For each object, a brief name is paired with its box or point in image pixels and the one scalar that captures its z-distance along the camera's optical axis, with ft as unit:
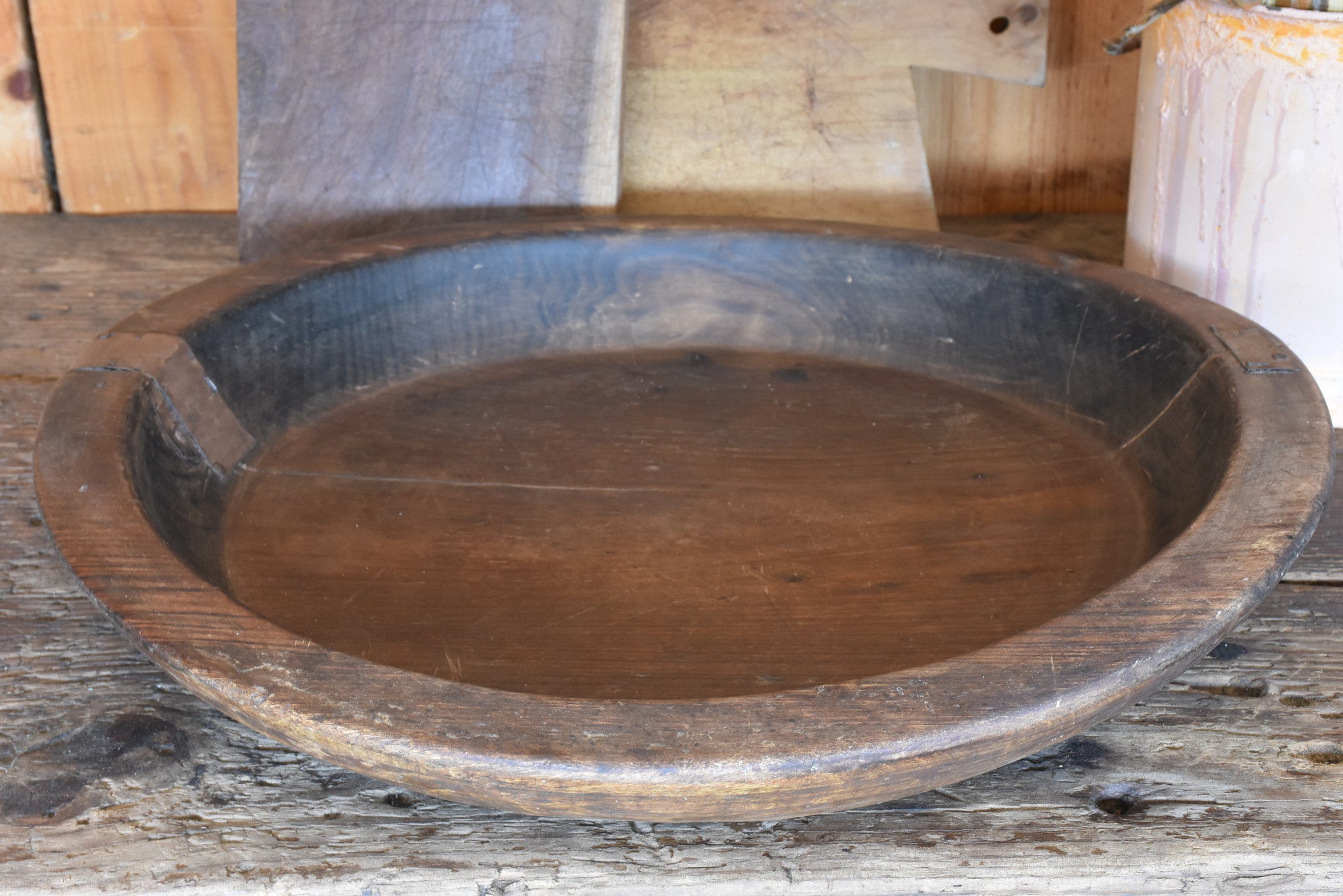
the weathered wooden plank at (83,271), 3.25
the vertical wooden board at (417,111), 3.13
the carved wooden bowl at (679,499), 1.38
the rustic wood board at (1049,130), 3.73
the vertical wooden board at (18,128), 3.74
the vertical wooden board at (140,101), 3.75
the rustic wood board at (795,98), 3.33
